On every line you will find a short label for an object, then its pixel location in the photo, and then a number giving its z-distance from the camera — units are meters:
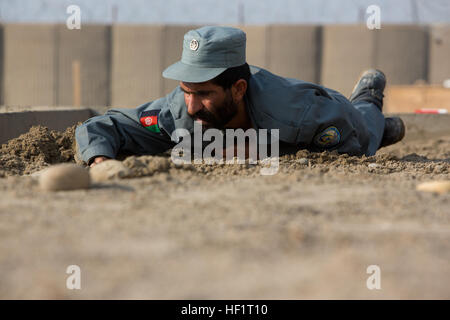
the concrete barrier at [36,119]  6.79
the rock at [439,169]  5.23
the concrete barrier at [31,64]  21.37
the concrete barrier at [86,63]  21.27
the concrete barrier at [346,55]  20.62
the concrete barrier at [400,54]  20.59
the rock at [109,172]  4.08
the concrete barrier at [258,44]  20.95
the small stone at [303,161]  5.22
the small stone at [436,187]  3.82
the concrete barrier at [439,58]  20.84
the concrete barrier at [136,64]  20.91
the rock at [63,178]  3.65
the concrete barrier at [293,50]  20.80
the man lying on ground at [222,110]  5.18
